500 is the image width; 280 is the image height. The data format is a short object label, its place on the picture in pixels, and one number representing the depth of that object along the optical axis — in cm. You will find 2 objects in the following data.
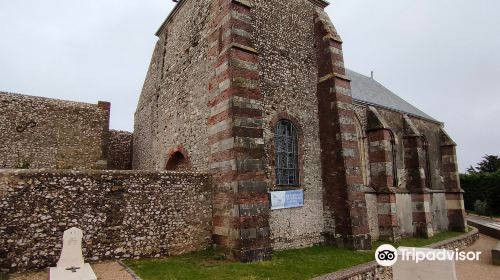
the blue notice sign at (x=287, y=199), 1045
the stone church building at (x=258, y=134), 938
